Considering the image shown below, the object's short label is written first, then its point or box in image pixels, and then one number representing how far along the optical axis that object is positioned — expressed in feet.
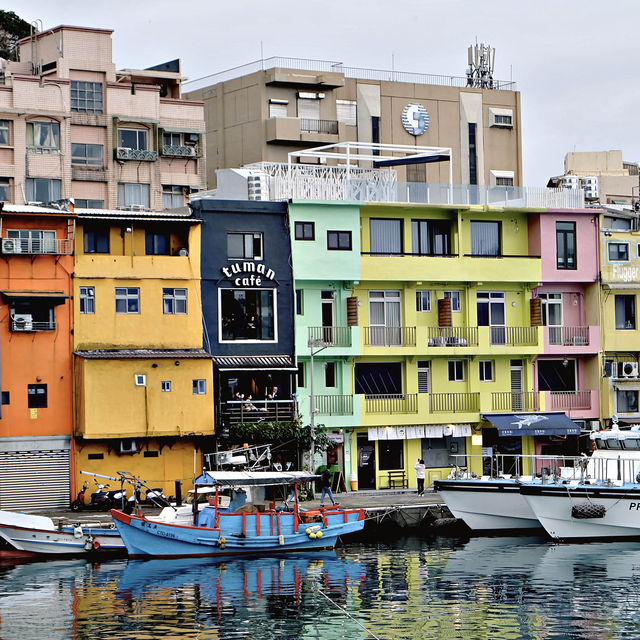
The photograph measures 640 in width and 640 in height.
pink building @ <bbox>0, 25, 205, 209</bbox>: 246.88
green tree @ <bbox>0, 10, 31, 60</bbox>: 298.15
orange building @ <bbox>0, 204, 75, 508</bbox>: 193.47
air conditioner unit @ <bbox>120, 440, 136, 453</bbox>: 197.88
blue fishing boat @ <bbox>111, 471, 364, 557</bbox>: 170.91
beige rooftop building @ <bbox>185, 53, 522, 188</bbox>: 290.15
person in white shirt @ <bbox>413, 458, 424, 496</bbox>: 207.92
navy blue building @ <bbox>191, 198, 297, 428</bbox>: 205.57
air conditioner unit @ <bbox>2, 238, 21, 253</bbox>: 195.00
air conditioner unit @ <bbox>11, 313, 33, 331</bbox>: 194.80
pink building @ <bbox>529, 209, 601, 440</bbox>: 230.48
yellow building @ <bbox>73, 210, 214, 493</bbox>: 196.44
